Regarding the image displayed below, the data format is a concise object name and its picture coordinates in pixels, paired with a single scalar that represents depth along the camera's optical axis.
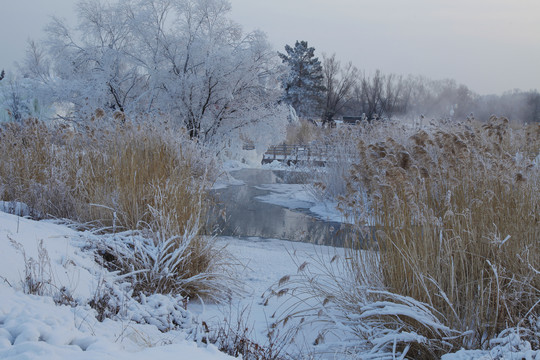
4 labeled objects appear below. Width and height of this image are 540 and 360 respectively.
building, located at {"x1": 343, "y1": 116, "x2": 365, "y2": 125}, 41.15
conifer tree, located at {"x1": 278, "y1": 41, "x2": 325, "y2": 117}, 45.34
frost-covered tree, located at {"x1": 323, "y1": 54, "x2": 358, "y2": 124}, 46.94
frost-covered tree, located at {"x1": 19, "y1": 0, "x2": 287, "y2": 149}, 15.30
